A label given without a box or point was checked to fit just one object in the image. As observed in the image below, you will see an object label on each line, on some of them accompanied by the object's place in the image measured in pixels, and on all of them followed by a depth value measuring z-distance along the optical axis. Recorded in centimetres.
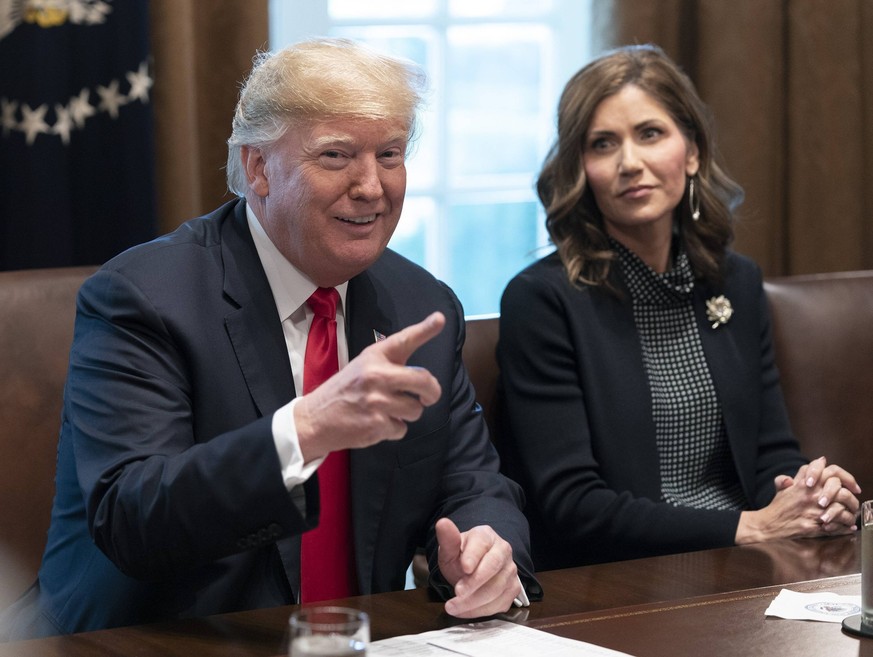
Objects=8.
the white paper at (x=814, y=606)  310
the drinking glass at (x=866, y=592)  307
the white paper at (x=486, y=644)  302
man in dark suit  309
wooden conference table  304
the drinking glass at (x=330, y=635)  237
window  414
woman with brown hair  359
